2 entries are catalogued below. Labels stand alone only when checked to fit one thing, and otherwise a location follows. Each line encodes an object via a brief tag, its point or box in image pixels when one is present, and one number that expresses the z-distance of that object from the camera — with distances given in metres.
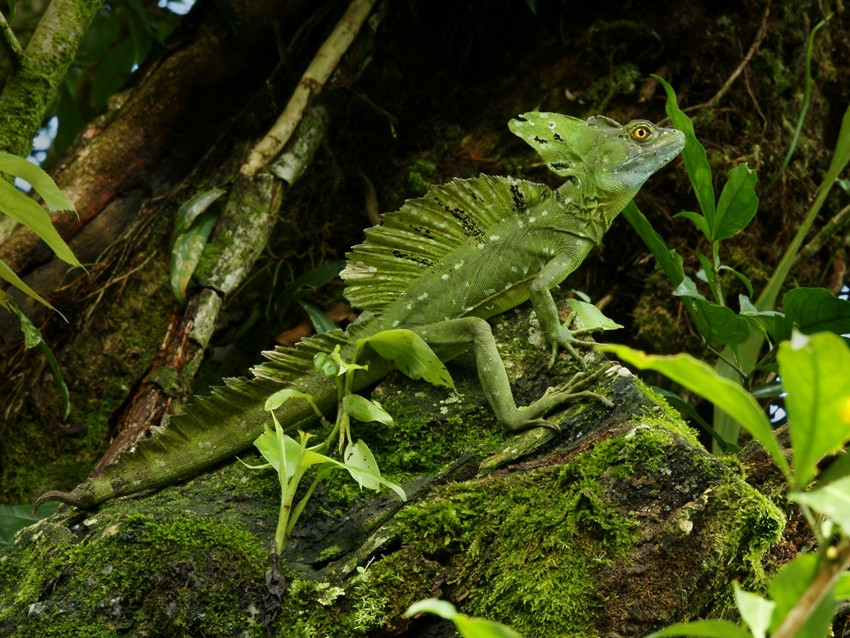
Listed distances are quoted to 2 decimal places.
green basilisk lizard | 3.21
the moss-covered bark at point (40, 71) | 3.85
